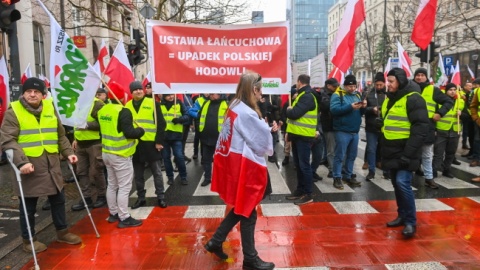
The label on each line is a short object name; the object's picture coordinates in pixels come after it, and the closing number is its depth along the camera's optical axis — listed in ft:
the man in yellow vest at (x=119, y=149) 17.53
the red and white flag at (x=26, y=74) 36.70
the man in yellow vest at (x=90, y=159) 20.88
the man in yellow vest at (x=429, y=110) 23.58
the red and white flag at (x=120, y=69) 20.88
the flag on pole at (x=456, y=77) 33.82
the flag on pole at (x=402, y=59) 28.53
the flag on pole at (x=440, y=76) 38.75
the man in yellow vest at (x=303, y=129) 20.90
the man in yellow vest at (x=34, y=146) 14.46
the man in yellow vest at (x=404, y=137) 15.72
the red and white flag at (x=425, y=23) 22.62
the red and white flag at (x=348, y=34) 22.63
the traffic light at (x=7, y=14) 20.18
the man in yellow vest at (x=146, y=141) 20.43
